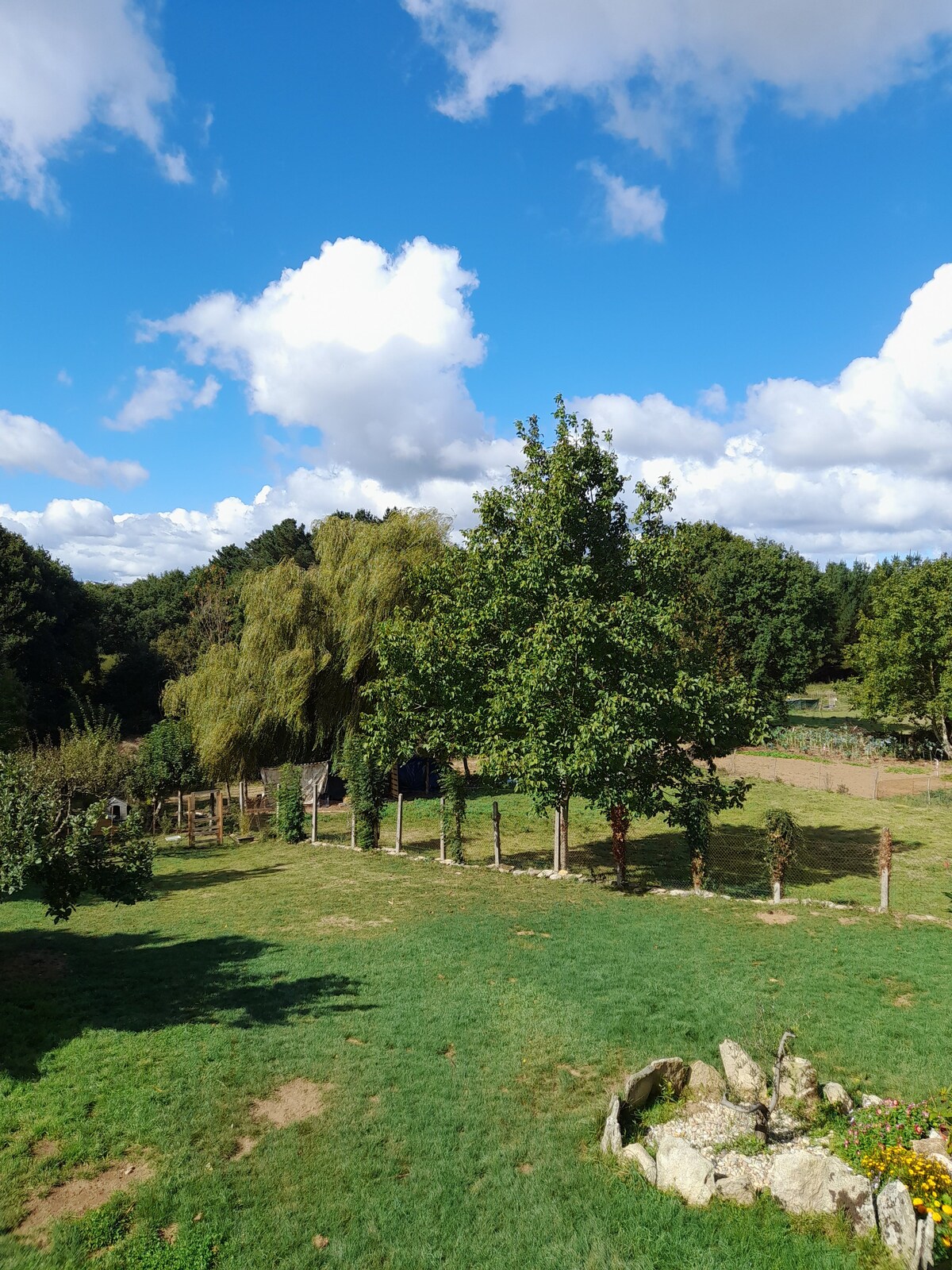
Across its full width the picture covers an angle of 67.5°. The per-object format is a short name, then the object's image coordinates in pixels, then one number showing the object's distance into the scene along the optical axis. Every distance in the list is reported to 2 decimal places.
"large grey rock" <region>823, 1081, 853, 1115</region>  7.99
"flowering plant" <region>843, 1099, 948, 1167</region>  6.92
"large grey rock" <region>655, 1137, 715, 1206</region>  6.83
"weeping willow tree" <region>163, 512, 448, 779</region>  29.94
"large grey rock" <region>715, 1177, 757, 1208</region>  6.76
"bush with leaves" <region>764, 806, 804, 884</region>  16.20
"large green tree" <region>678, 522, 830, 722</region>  50.94
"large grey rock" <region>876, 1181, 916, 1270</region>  5.91
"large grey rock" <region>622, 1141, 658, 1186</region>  7.15
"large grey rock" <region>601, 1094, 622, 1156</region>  7.50
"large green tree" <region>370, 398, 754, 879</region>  16.17
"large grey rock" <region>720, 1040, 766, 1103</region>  8.30
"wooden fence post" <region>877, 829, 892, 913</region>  14.96
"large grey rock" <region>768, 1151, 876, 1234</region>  6.53
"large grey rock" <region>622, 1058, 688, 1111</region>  8.15
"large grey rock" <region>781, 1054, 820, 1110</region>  8.16
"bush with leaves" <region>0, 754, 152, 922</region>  10.34
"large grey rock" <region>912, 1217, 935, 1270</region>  5.66
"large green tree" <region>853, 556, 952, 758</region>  43.25
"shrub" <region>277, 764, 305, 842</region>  25.12
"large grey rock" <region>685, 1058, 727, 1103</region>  8.37
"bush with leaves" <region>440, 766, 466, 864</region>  21.52
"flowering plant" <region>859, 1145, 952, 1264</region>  5.89
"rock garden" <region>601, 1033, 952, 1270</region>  6.11
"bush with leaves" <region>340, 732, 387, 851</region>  23.42
